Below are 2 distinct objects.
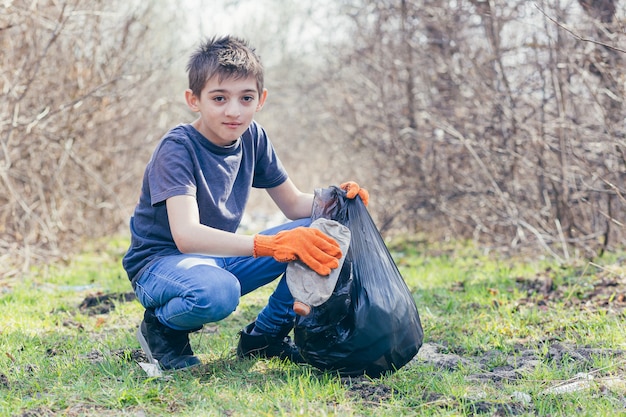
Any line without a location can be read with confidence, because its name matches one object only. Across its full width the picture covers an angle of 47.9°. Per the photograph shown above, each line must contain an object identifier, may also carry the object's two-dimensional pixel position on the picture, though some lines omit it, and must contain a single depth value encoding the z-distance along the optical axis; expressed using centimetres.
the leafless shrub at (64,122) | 512
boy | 256
